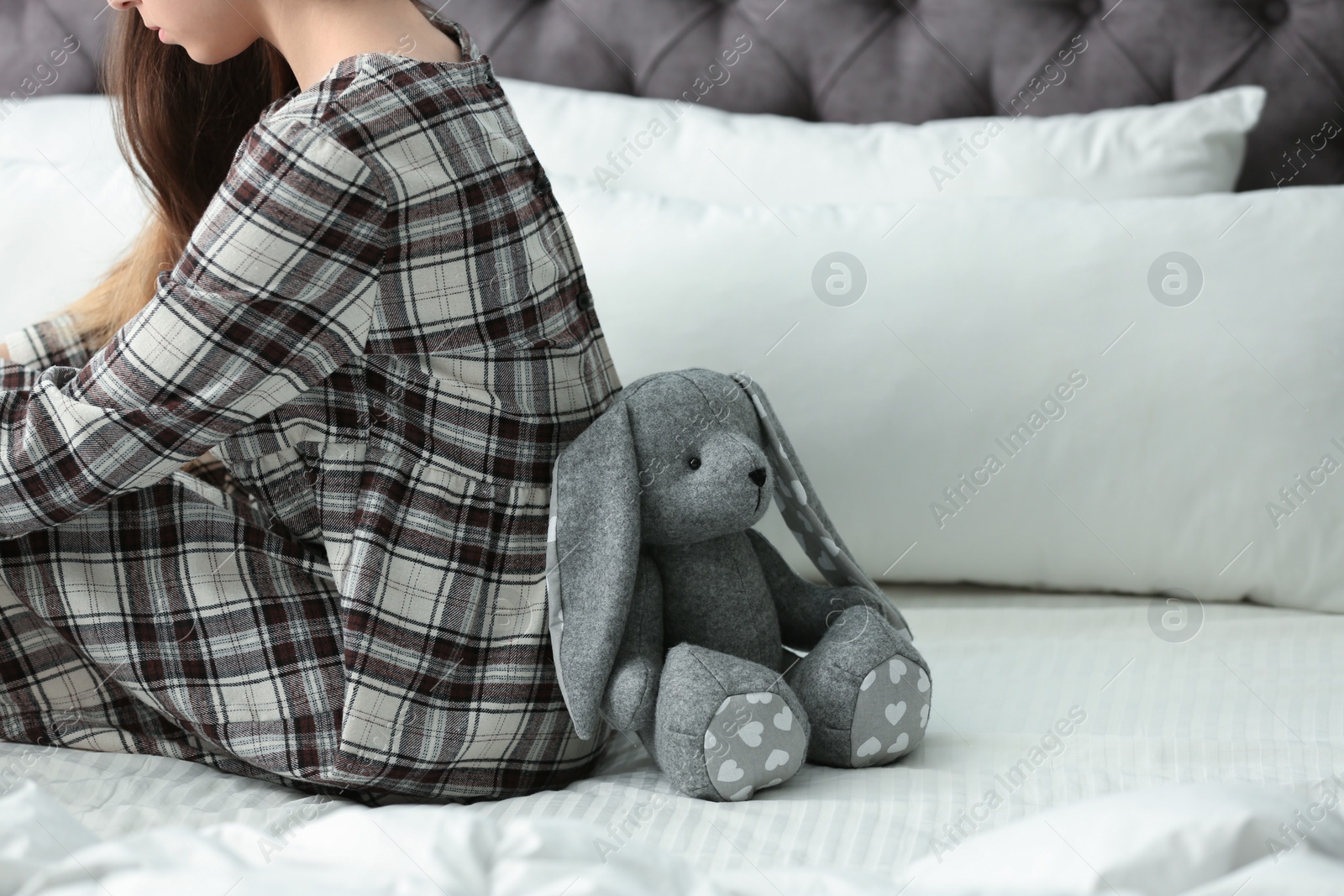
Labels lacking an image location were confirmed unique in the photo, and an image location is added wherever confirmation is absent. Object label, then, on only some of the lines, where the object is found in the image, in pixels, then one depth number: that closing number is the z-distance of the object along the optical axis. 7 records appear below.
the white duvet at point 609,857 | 1.48
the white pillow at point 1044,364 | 1.93
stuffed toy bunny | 1.68
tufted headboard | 2.20
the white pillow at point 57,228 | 2.04
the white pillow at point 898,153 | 2.10
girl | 1.66
